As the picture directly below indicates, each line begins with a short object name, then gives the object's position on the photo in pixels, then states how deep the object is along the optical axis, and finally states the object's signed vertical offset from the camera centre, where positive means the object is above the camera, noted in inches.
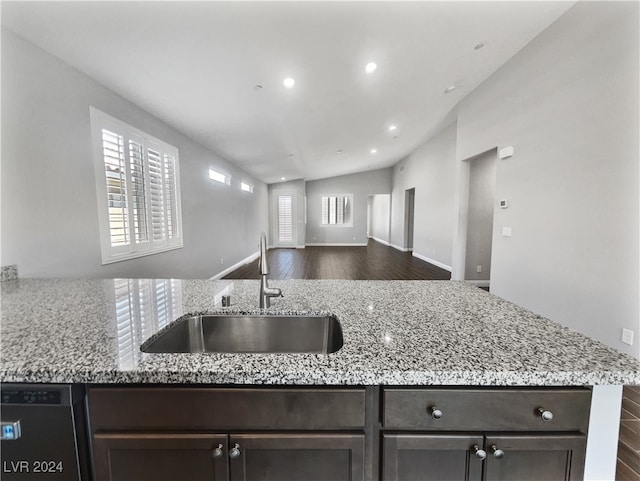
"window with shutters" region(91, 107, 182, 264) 92.0 +11.7
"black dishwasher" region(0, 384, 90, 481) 25.4 -22.3
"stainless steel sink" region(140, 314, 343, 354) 42.0 -19.4
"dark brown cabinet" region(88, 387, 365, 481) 26.0 -22.4
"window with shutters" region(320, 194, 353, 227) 399.2 +10.3
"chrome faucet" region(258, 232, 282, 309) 43.6 -12.3
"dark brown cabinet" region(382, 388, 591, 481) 25.8 -22.3
